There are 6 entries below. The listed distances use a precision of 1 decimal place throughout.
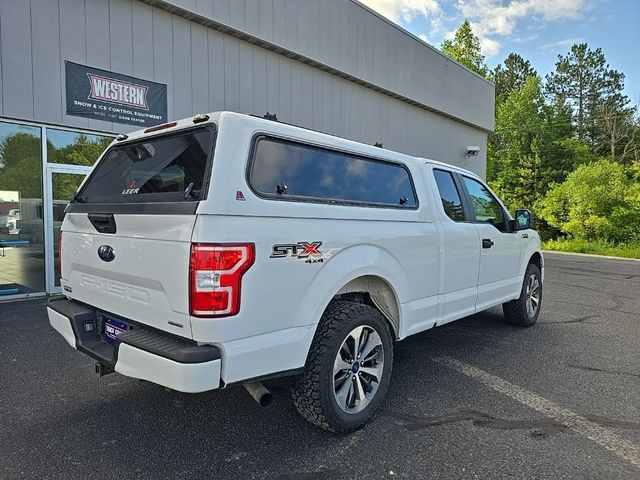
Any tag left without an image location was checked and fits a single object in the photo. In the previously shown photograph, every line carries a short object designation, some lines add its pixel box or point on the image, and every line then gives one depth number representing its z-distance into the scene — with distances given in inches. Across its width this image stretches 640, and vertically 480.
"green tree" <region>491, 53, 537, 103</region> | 1727.4
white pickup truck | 89.4
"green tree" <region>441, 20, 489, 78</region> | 1368.1
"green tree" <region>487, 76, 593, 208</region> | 1380.4
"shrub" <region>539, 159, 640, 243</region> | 942.4
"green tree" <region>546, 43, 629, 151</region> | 1536.7
